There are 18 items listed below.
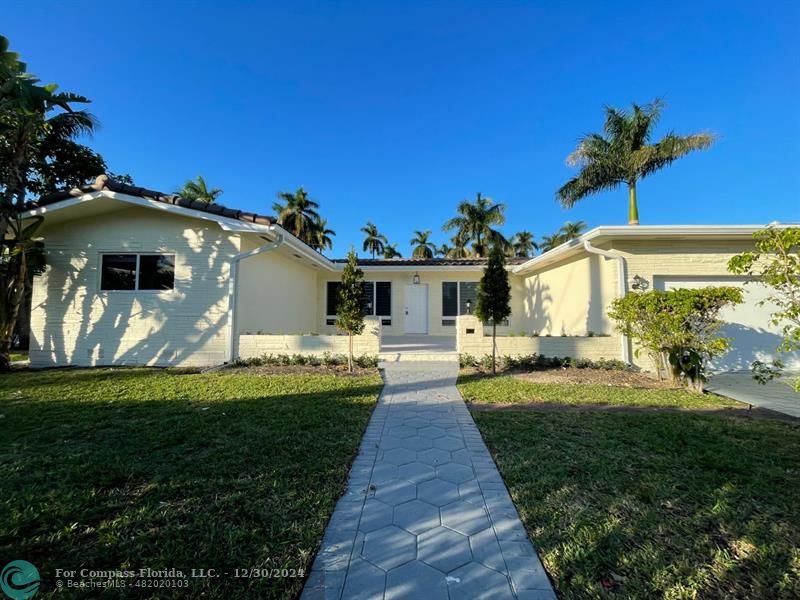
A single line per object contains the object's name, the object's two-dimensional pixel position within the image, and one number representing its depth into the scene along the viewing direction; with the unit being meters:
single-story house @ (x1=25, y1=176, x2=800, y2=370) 7.65
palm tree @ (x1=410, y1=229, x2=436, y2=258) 38.03
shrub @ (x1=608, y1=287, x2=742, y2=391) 5.79
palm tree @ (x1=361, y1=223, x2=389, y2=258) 38.47
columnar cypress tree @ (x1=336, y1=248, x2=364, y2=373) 7.19
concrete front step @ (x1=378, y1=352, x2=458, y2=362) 8.55
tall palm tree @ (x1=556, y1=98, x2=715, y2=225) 13.81
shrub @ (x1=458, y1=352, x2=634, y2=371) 7.64
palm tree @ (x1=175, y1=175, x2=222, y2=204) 23.77
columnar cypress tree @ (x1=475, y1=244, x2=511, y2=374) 7.18
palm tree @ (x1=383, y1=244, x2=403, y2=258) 40.17
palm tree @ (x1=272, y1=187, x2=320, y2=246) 26.53
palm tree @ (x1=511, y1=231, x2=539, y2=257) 39.38
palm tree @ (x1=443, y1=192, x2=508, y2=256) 25.22
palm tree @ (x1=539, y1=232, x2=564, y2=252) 37.16
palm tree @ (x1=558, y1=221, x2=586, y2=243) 35.31
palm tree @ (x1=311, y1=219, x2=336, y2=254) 28.06
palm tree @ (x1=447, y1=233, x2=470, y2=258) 27.40
